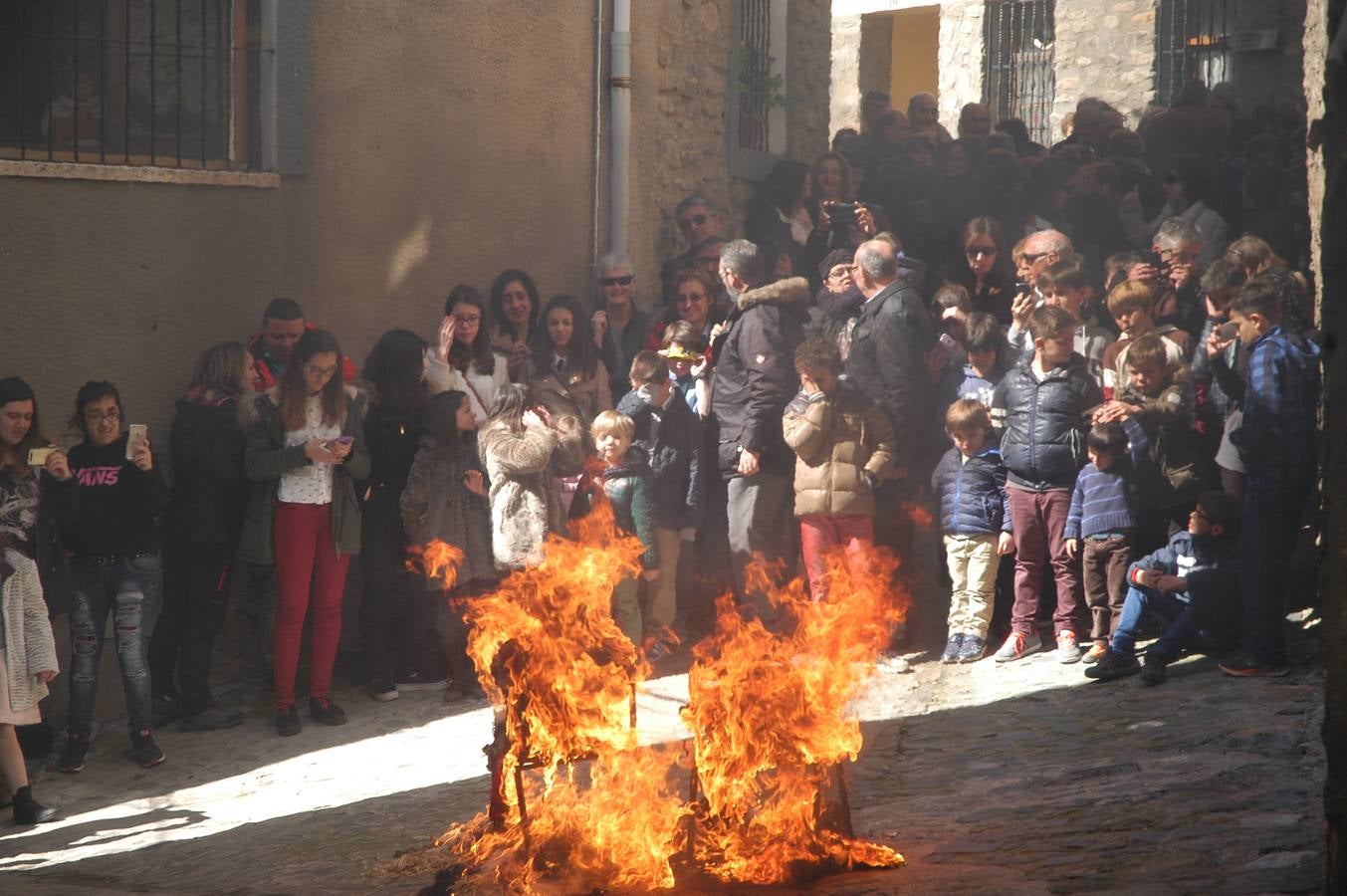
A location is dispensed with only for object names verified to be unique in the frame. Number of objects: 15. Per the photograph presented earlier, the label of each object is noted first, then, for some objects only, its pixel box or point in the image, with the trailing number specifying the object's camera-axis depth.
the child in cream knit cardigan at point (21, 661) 7.52
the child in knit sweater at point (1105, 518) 8.46
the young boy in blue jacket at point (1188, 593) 8.10
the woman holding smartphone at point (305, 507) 8.78
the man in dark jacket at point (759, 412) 9.39
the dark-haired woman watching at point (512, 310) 10.13
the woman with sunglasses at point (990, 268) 10.37
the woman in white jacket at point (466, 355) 9.55
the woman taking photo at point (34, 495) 7.85
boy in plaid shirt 7.70
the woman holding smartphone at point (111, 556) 8.14
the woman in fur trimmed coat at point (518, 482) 8.92
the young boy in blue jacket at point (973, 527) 8.98
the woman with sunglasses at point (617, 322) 10.56
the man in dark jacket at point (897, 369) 9.40
